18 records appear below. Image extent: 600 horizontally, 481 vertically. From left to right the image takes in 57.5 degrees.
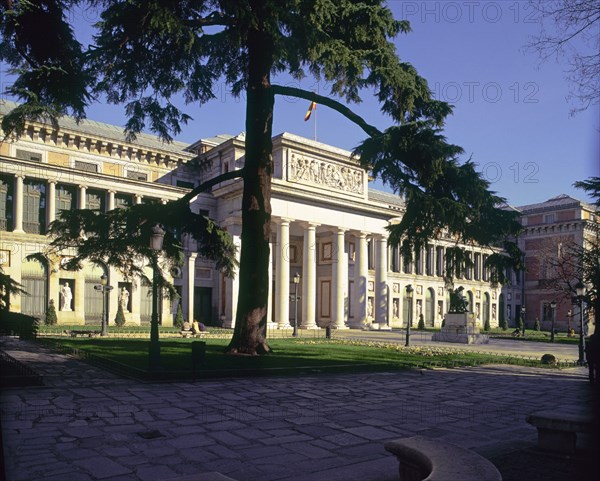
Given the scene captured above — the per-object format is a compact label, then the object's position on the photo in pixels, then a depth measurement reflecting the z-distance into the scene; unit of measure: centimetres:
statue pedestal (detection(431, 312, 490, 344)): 3234
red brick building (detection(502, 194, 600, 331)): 6644
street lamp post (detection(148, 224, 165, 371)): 1288
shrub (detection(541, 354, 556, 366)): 2055
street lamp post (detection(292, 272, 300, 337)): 3178
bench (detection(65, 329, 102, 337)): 2678
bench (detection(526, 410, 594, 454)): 638
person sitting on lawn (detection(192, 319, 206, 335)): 2977
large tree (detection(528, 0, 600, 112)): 675
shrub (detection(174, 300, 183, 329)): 3869
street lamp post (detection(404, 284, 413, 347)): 3171
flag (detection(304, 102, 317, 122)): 4175
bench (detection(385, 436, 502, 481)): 429
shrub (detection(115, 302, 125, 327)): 3806
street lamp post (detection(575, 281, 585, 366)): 2140
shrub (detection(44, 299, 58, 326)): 3578
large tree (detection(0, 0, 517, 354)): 1420
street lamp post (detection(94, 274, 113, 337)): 2649
